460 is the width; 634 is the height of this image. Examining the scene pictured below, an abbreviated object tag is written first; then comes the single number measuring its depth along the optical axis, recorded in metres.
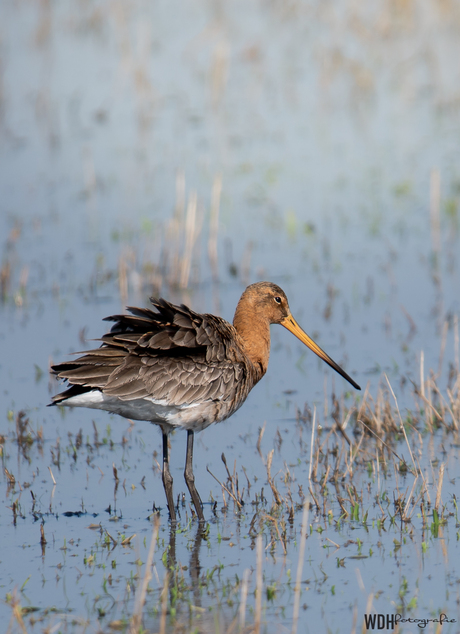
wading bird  11.73
